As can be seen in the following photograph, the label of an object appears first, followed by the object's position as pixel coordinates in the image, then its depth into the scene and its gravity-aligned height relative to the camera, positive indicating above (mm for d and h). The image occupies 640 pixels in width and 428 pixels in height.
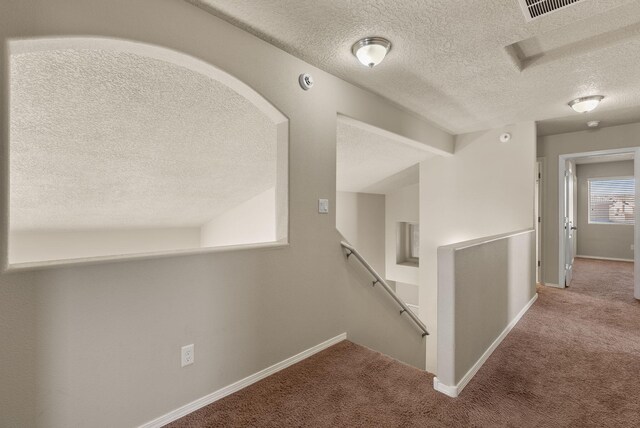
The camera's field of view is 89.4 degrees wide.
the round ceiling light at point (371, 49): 2186 +1116
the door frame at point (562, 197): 4570 +216
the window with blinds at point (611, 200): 7242 +251
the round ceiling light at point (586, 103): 3265 +1111
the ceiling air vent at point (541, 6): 1815 +1177
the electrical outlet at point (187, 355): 1813 -791
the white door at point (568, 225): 4832 -212
